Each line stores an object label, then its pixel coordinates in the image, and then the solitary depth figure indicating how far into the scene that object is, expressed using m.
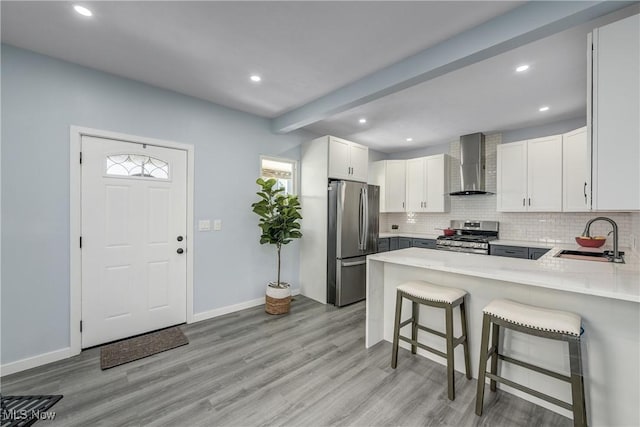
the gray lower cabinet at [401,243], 4.92
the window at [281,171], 4.05
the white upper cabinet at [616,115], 1.55
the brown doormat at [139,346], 2.45
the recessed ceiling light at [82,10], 1.83
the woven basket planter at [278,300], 3.51
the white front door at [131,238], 2.65
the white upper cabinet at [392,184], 5.42
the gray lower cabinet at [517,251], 3.70
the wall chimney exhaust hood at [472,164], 4.48
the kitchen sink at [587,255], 2.63
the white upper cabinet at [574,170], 3.49
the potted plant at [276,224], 3.52
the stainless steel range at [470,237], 4.18
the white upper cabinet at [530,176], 3.76
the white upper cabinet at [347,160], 4.06
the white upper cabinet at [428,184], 4.93
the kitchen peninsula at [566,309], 1.58
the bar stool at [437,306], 2.00
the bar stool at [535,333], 1.53
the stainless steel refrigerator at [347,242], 3.92
